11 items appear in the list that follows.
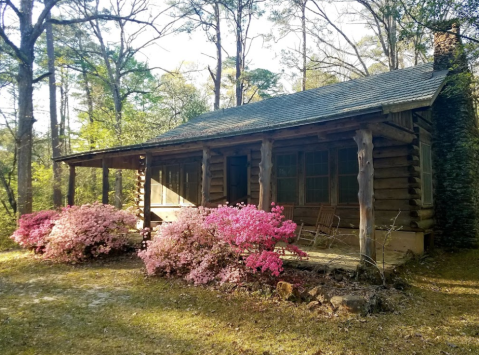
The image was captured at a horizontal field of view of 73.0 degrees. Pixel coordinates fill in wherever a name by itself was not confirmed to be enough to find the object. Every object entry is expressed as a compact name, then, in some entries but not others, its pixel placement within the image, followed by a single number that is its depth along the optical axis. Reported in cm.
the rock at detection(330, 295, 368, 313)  403
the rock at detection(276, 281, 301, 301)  452
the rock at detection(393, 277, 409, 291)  499
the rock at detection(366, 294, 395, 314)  402
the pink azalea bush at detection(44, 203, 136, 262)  777
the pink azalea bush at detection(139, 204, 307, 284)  510
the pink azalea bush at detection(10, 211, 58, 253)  862
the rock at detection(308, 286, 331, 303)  438
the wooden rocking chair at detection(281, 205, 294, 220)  814
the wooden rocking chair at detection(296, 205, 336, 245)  721
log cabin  587
